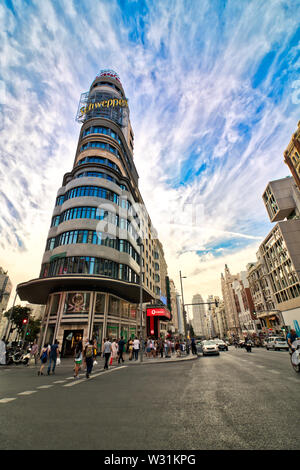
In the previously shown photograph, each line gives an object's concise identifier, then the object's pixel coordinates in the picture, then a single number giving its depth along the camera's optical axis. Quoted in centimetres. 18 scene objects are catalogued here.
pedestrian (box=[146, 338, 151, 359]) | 2304
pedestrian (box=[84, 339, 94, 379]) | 1088
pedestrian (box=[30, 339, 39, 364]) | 1887
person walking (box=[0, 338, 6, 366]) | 918
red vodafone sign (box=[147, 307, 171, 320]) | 3915
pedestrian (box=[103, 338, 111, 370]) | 1393
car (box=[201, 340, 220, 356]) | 2241
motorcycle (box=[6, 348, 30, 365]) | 1841
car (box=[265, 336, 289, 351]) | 2876
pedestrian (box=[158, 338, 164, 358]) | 2342
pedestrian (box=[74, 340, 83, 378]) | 1072
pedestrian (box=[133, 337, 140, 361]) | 1938
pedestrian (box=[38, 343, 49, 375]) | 1228
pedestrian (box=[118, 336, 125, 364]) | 1790
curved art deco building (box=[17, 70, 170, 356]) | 2470
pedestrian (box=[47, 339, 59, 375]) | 1309
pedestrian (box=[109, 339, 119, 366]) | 1656
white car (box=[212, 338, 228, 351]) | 3278
